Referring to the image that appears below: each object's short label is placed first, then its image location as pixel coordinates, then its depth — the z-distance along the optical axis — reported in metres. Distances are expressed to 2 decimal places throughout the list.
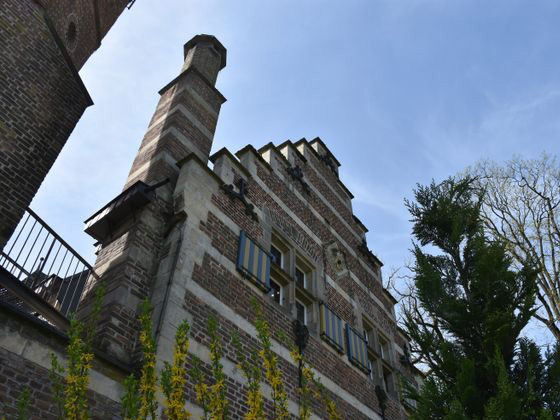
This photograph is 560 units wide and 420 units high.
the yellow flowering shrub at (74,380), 2.58
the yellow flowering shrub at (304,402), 3.14
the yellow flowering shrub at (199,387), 2.89
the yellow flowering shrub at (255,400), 2.97
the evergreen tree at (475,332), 5.32
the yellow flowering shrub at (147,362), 2.79
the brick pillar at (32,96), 6.93
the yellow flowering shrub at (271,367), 3.11
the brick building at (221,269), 4.99
